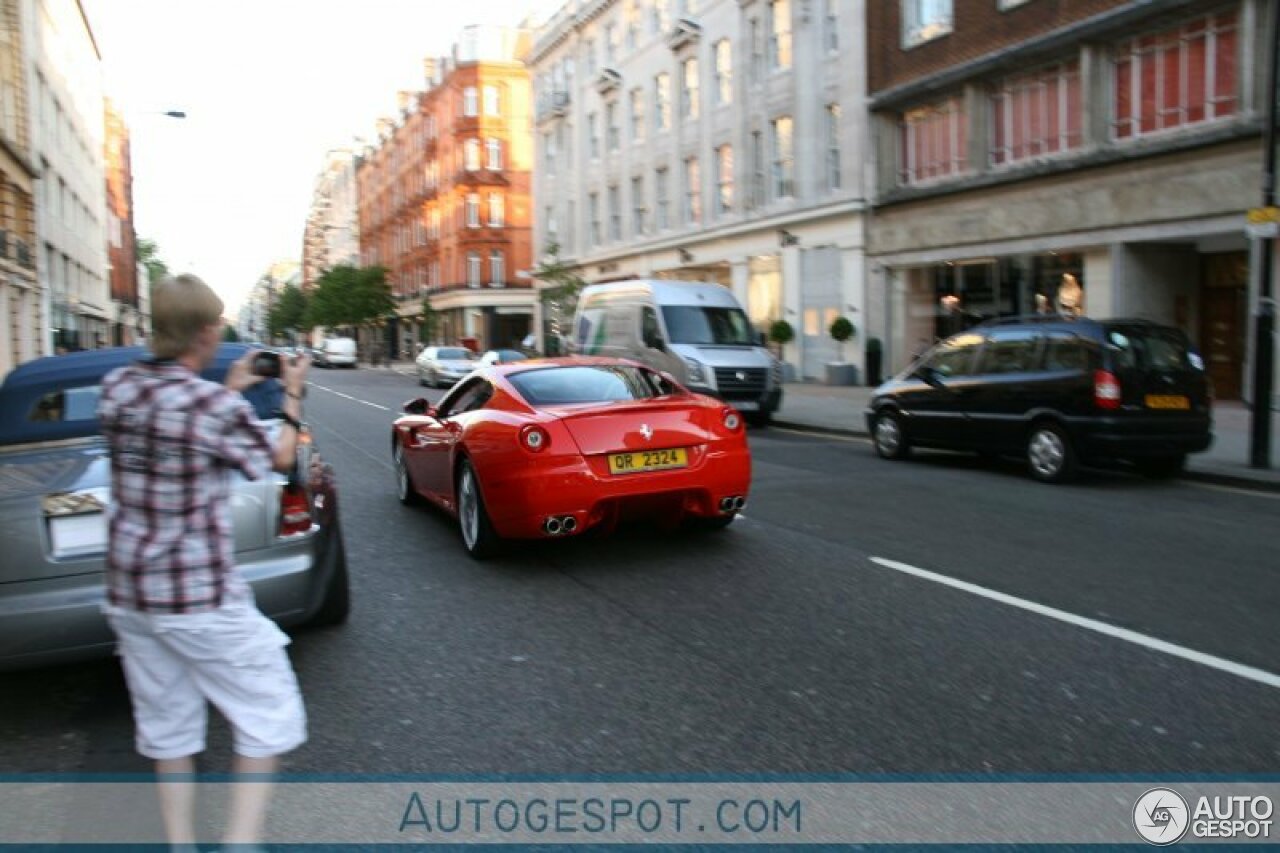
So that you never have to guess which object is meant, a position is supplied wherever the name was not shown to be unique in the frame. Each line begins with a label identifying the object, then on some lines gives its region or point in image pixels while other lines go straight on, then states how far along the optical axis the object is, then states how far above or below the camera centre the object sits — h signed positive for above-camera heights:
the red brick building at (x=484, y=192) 61.66 +10.17
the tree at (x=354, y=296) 68.00 +4.26
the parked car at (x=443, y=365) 34.59 -0.31
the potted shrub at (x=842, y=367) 26.17 -0.45
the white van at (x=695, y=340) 17.47 +0.23
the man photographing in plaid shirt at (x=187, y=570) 2.57 -0.55
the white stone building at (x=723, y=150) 27.39 +6.70
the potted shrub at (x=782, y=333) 28.59 +0.50
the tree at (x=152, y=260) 117.81 +12.30
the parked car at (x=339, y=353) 57.19 +0.30
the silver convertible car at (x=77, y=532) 3.88 -0.70
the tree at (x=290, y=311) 105.58 +5.21
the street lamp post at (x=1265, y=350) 10.56 -0.08
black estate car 10.02 -0.52
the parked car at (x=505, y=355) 27.80 +0.00
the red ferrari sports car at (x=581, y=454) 6.21 -0.64
